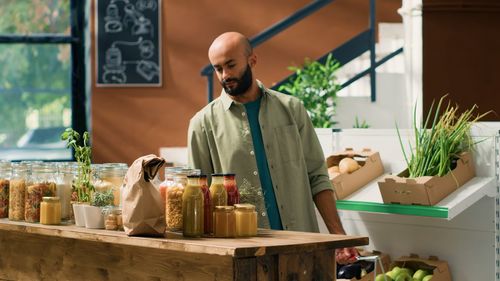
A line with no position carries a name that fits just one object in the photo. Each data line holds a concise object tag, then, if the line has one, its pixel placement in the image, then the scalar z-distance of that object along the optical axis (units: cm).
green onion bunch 433
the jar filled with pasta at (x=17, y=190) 358
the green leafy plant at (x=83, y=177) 336
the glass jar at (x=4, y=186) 369
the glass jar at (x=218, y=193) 303
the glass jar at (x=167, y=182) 309
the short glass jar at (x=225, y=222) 294
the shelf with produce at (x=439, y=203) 415
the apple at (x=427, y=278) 433
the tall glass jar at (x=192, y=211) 296
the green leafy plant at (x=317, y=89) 697
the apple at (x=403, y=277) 437
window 814
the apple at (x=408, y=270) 440
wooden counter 273
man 381
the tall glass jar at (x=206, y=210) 300
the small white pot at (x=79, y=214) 327
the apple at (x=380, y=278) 438
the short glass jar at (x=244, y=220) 295
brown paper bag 295
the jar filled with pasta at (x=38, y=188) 347
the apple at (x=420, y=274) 436
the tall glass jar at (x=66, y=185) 346
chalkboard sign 805
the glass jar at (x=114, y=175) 329
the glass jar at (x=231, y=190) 308
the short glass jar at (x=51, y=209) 340
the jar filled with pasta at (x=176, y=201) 305
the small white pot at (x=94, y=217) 321
